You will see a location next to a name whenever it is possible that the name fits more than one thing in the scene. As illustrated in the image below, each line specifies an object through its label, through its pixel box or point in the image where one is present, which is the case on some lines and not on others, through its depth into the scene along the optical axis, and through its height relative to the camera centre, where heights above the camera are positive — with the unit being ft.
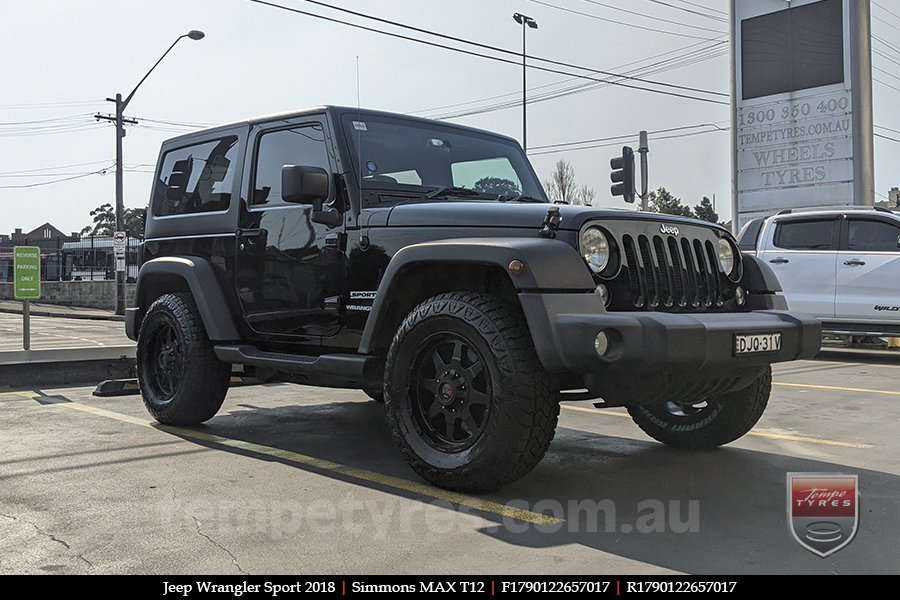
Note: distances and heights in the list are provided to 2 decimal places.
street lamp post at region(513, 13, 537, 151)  89.90 +29.15
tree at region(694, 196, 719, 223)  282.64 +30.06
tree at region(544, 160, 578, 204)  132.22 +18.68
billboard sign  57.67 +13.14
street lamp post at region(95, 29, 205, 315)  85.00 +10.21
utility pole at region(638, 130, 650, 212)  36.29 +6.29
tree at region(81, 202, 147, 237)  273.33 +26.72
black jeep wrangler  12.57 +0.05
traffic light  36.55 +5.23
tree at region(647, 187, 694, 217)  260.31 +28.87
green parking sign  37.32 +1.32
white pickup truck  34.76 +1.26
